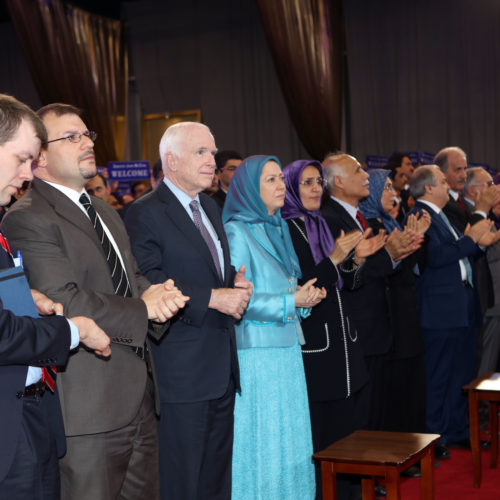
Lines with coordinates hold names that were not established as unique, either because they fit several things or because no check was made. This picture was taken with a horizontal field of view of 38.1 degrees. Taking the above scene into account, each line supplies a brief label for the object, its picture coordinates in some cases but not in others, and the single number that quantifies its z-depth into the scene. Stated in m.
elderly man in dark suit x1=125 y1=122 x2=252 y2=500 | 2.57
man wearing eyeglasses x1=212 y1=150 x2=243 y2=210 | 4.91
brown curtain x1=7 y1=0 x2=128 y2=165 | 9.66
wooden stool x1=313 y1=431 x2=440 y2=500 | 2.55
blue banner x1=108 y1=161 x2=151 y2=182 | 8.27
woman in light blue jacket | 2.90
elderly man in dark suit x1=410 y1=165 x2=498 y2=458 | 4.30
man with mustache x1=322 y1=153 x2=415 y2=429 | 3.62
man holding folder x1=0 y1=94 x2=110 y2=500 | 1.68
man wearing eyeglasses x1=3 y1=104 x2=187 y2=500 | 2.04
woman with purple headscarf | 3.19
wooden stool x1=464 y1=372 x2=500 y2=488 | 3.67
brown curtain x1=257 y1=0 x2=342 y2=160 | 8.57
